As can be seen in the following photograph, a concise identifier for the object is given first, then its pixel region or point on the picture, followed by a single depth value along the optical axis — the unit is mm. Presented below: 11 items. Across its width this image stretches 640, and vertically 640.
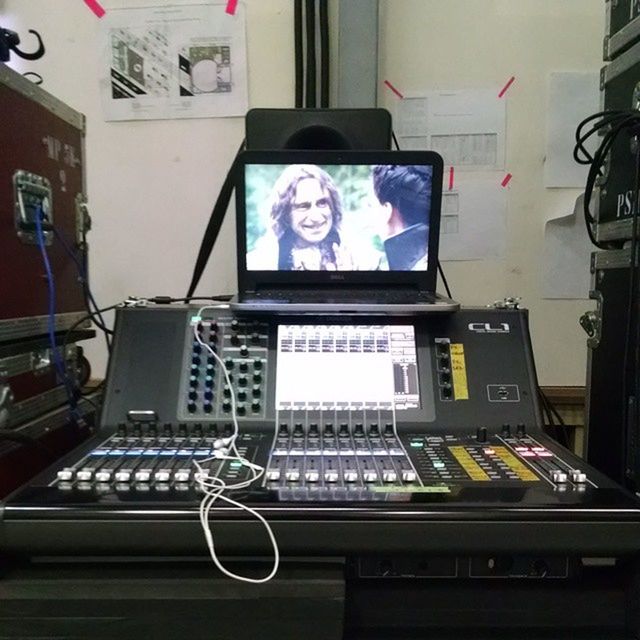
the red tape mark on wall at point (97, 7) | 1539
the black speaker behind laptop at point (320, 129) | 1161
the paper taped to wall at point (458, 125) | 1525
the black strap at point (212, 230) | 1348
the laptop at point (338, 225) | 997
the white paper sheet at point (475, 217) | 1544
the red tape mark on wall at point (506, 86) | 1518
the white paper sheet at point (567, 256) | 1539
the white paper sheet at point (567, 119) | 1508
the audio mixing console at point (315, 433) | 643
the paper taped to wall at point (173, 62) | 1526
